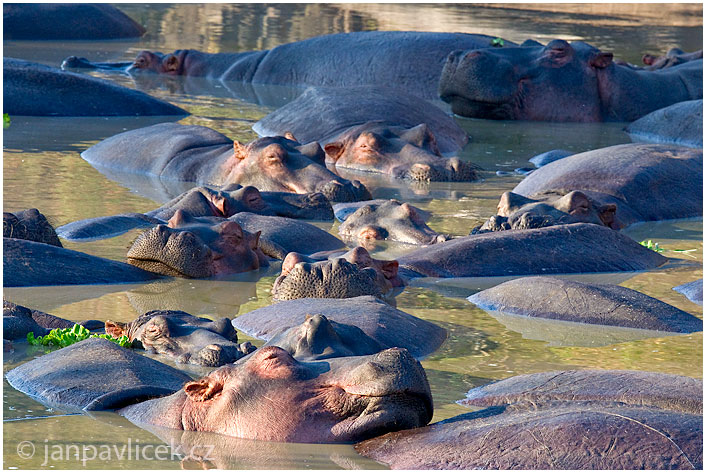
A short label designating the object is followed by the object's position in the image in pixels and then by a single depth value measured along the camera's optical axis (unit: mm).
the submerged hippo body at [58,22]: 40156
